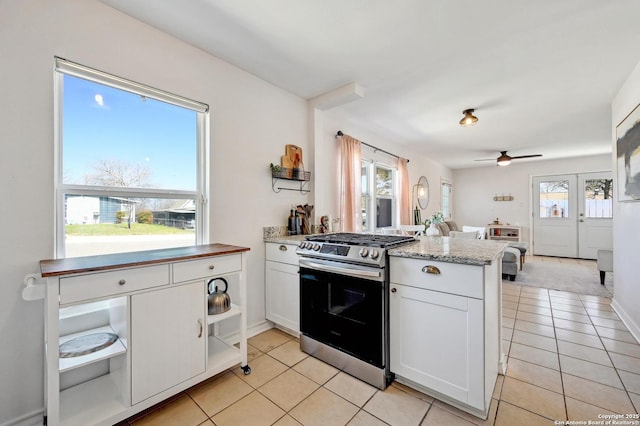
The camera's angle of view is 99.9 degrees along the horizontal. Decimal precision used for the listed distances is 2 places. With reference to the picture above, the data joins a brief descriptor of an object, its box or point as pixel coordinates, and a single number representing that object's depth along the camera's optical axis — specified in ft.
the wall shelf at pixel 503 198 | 24.04
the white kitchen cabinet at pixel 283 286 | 7.90
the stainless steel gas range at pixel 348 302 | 5.86
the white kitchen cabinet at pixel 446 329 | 4.83
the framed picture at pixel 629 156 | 7.64
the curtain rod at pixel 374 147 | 11.62
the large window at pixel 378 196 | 14.34
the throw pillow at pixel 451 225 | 22.20
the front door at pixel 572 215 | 20.34
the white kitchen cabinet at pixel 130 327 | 4.25
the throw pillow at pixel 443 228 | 19.07
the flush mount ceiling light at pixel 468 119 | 10.77
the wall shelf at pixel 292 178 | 9.08
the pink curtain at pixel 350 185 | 11.71
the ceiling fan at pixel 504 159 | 17.28
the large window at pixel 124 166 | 5.47
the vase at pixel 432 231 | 14.34
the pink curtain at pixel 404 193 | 16.49
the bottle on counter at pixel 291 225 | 9.41
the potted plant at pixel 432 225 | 14.37
